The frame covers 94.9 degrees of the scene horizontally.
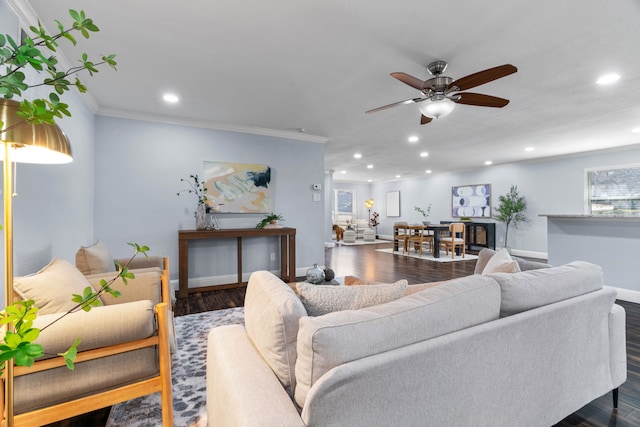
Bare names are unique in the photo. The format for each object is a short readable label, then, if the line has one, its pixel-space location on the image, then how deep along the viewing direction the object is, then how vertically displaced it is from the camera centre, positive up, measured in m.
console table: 3.78 -0.46
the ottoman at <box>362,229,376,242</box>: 11.04 -0.83
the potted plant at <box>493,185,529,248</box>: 7.30 +0.09
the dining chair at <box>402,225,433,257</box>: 7.27 -0.64
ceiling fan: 2.32 +1.03
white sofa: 0.84 -0.51
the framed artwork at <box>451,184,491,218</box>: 8.25 +0.35
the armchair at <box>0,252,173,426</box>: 1.20 -0.64
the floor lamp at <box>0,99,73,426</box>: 0.83 +0.26
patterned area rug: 1.58 -1.10
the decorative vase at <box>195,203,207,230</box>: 4.04 -0.04
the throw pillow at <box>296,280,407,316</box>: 1.14 -0.33
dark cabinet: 7.91 -0.60
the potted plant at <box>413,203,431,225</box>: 9.93 +0.04
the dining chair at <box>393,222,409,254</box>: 7.74 -0.63
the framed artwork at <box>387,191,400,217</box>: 11.52 +0.41
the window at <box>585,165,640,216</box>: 5.63 +0.44
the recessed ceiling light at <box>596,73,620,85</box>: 2.79 +1.30
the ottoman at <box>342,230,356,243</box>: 10.46 -0.80
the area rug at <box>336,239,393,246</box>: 10.14 -1.05
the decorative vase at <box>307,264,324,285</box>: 2.53 -0.54
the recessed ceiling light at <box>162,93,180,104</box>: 3.25 +1.32
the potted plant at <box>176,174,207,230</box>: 4.05 +0.28
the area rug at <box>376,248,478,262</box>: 6.82 -1.07
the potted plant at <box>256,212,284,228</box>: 4.50 -0.11
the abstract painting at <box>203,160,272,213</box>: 4.29 +0.42
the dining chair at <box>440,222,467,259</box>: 6.92 -0.64
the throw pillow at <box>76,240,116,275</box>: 2.21 -0.35
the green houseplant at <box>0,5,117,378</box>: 0.54 +0.24
